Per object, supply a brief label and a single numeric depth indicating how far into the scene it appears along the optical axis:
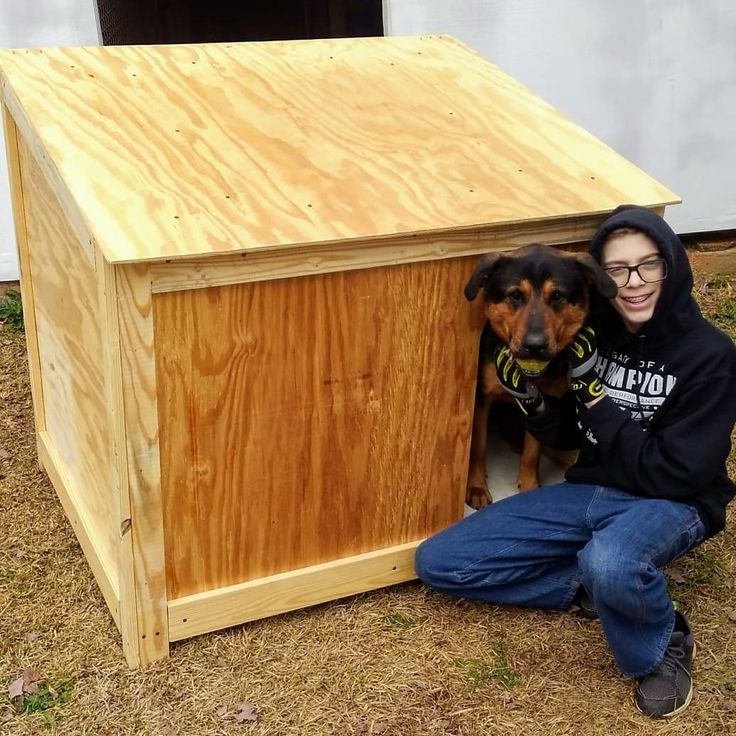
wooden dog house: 3.14
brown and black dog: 3.25
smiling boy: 3.29
